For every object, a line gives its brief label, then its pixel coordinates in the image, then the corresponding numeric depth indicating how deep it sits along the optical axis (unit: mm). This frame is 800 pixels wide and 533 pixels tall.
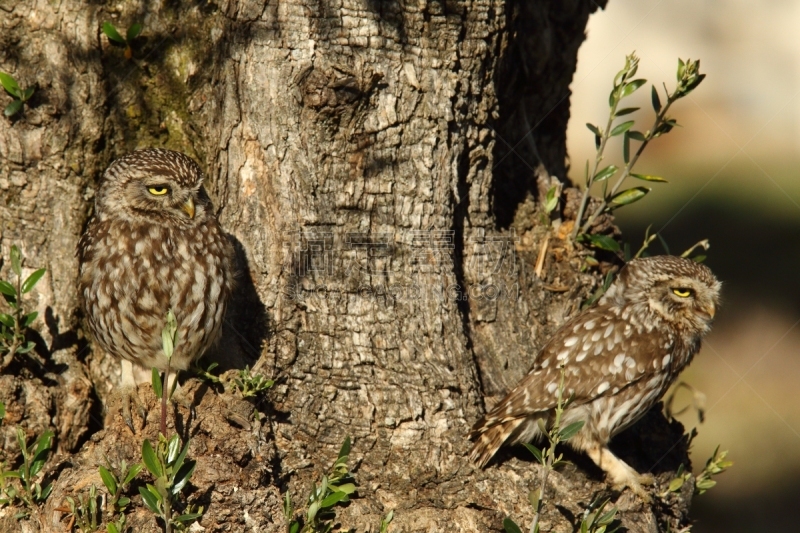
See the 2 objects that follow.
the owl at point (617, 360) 7352
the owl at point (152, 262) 6719
